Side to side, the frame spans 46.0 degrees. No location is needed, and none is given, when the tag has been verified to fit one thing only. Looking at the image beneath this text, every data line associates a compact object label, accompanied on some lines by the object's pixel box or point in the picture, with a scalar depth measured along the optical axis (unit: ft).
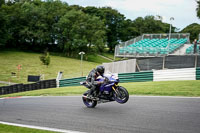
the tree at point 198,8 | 134.76
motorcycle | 25.91
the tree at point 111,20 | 300.20
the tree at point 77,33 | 226.99
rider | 28.22
